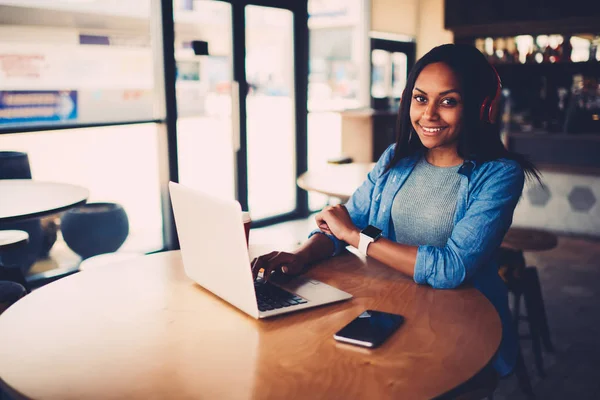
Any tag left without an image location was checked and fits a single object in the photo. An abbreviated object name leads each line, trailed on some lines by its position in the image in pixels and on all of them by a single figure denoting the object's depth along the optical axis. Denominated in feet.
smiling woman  4.32
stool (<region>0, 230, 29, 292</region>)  7.65
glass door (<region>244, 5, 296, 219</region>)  16.14
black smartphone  3.22
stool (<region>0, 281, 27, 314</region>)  6.25
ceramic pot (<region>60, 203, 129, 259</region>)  11.57
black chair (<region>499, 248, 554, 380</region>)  8.12
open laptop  3.33
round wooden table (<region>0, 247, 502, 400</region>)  2.80
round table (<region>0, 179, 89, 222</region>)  6.81
